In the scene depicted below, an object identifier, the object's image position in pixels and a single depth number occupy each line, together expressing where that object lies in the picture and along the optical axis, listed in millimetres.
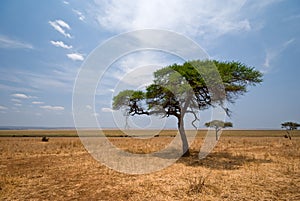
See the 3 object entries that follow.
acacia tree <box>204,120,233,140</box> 37656
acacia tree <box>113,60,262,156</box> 13562
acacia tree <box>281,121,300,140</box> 49525
